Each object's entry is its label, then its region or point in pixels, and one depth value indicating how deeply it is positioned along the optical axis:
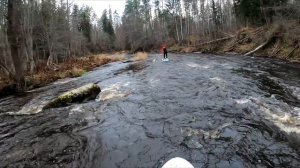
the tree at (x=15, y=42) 10.43
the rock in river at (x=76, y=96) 7.64
